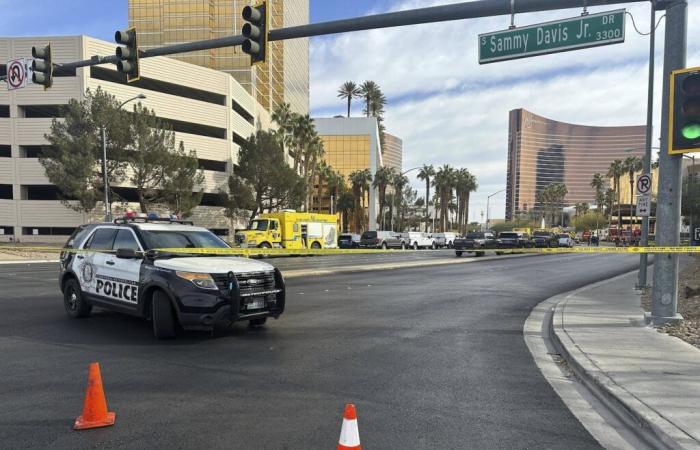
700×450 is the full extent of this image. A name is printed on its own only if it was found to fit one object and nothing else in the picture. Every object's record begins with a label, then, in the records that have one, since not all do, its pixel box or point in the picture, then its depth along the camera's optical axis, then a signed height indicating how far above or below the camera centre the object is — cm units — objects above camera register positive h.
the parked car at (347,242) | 4811 -290
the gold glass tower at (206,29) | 6894 +2619
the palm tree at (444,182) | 8812 +570
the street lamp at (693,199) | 3531 +125
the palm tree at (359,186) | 8894 +495
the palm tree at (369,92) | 10017 +2499
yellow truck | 3312 -131
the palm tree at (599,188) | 10469 +621
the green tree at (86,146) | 3434 +453
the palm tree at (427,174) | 9025 +725
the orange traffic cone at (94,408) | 421 -172
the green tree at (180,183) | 3909 +226
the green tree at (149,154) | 3694 +435
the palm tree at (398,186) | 9081 +522
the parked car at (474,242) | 3572 -214
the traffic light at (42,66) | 1248 +364
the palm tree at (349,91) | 10162 +2525
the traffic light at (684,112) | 744 +161
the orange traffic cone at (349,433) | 306 -138
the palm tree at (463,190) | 9075 +457
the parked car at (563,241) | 5180 -279
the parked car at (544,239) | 4559 -231
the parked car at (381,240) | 4819 -271
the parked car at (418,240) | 5319 -295
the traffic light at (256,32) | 996 +366
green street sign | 827 +312
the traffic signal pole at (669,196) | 816 +34
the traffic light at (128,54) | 1170 +374
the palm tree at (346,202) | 9688 +212
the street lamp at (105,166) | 2956 +267
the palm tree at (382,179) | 8794 +612
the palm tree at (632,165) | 8125 +853
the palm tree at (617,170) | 8475 +790
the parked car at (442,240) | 5897 -319
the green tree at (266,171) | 4719 +392
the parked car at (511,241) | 3803 -205
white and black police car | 703 -105
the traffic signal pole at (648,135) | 1436 +251
